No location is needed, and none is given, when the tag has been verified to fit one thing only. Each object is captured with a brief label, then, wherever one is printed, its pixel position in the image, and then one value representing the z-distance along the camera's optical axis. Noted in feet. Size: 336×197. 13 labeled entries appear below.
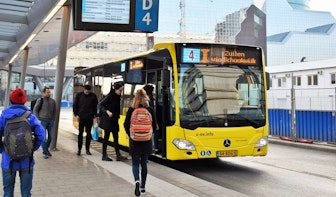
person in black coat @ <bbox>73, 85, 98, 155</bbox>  33.60
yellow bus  28.94
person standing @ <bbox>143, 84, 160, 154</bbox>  31.60
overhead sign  35.27
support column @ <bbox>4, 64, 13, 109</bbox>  118.95
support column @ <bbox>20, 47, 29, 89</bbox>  82.94
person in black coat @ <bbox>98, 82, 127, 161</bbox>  31.01
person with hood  14.92
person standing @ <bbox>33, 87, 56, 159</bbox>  32.65
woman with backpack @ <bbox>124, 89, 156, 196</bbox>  20.39
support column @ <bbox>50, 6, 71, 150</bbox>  39.65
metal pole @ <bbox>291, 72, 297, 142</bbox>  49.65
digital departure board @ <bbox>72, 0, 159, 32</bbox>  33.27
